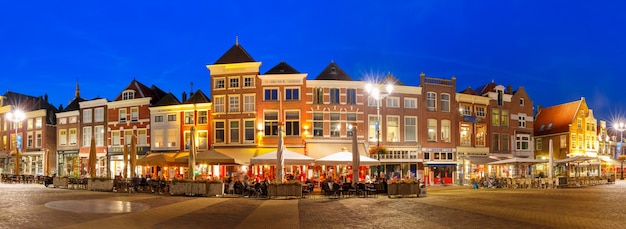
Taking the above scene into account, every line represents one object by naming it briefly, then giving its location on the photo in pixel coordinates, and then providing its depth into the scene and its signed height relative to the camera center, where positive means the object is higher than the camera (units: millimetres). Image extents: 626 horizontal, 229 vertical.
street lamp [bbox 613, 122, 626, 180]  52788 -1227
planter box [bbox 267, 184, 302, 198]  27094 -2627
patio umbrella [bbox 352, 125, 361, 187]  28297 -1158
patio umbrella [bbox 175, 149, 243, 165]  36000 -1328
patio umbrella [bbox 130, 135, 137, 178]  34281 -1179
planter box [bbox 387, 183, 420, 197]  27812 -2710
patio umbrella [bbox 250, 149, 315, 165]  31906 -1247
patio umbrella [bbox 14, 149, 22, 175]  45862 -2185
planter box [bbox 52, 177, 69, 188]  35688 -2899
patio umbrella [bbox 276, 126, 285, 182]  28331 -941
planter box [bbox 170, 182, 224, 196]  28172 -2673
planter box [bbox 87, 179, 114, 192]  31969 -2813
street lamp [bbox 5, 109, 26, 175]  45722 -1369
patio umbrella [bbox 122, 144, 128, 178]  34969 -1242
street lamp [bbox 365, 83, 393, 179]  32216 +2897
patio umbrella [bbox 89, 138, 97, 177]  34397 -1326
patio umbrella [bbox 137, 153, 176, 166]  36656 -1509
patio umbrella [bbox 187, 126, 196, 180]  29920 -987
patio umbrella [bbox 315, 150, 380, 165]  31375 -1289
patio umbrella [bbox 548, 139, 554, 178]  40309 -1929
